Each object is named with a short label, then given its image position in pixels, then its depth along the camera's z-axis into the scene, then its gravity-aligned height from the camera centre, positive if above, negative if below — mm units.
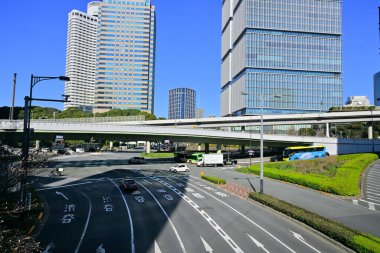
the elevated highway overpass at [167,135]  62062 +1079
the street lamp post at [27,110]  20673 +1951
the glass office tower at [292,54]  173625 +50637
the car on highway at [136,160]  79062 -5482
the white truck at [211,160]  74500 -4737
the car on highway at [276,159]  80688 -4509
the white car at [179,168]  59125 -5486
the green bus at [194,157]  81238 -4715
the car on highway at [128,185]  35772 -5453
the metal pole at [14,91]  61031 +9073
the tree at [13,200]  8750 -3052
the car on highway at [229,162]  79462 -5506
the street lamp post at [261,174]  30441 -3260
